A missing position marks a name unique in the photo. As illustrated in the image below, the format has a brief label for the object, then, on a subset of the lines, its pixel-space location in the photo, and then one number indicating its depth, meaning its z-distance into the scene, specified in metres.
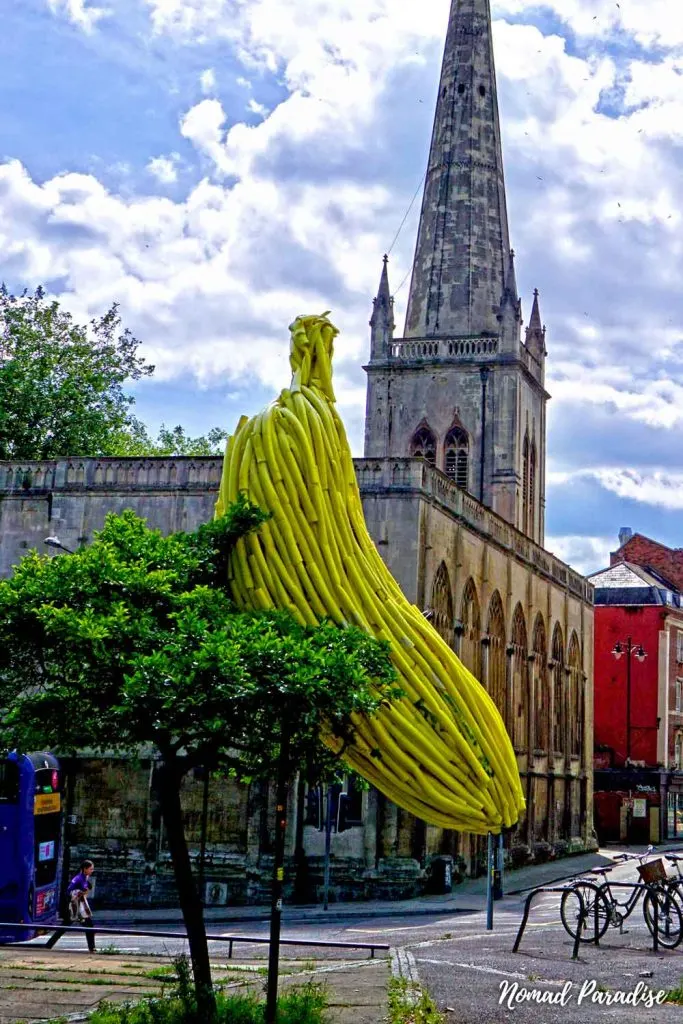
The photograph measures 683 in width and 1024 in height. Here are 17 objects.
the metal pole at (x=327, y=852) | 29.23
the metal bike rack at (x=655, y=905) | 18.73
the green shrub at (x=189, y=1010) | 11.69
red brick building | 59.78
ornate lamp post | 60.81
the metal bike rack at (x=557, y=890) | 18.43
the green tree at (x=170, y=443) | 55.97
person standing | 22.91
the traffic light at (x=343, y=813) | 30.66
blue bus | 22.97
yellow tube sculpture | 12.90
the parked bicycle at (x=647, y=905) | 19.14
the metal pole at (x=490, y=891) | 23.08
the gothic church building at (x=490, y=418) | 43.81
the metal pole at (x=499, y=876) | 31.50
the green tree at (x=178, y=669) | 11.76
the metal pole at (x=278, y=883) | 11.73
